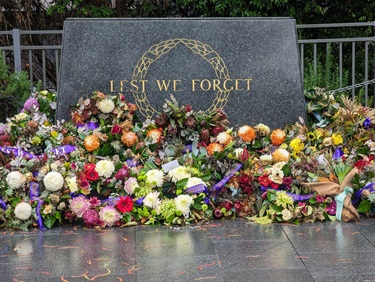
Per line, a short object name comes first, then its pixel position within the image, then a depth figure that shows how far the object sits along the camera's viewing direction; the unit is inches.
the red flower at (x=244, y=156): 236.8
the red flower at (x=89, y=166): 229.5
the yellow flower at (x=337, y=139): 252.2
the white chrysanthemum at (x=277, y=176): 229.1
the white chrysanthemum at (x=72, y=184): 224.9
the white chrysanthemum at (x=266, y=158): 242.5
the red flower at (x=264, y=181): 229.6
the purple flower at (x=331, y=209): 227.3
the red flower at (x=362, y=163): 236.1
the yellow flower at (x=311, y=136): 255.9
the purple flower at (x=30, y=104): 271.5
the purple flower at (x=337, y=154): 247.3
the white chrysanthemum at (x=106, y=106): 254.1
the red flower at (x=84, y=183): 225.9
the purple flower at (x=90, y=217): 219.3
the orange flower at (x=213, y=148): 243.7
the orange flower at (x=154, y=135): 247.9
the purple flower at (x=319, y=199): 227.1
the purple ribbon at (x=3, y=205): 223.8
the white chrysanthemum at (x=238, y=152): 238.8
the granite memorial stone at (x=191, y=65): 269.0
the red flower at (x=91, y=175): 227.1
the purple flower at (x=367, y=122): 256.5
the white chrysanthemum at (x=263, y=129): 259.3
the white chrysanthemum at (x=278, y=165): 233.5
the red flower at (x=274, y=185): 229.5
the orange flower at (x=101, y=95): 256.5
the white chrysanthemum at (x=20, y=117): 262.2
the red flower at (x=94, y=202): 223.9
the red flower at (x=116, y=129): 246.2
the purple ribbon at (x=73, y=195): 225.1
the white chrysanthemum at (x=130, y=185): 226.1
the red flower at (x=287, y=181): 229.1
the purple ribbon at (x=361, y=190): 228.8
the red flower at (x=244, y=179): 230.3
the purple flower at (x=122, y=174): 229.3
